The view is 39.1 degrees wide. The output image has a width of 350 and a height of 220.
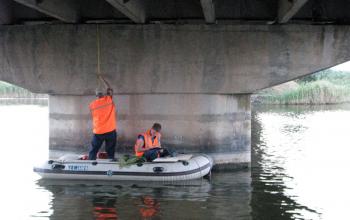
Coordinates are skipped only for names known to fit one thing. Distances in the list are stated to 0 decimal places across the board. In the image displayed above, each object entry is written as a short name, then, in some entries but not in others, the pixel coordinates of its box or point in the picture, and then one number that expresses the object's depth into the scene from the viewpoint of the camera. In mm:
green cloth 12188
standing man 12359
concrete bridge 12477
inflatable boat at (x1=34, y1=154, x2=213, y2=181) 12094
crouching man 12375
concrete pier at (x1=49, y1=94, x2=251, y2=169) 12914
